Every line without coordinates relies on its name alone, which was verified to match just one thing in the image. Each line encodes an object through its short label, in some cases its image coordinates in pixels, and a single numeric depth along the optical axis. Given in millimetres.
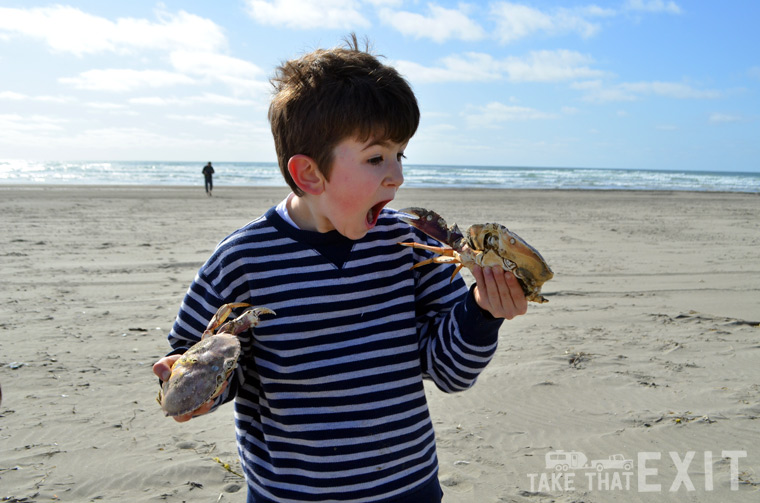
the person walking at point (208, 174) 24281
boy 1620
